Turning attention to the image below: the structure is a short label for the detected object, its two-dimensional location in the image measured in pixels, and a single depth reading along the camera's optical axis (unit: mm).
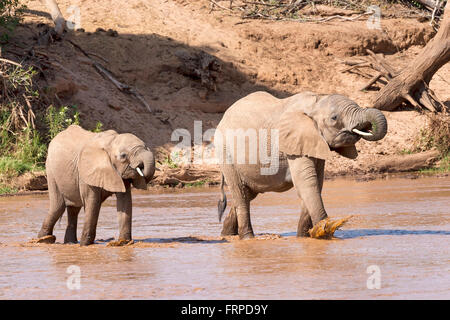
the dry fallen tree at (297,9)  51187
